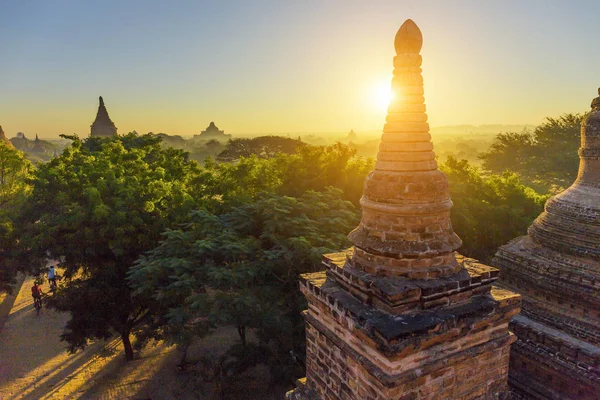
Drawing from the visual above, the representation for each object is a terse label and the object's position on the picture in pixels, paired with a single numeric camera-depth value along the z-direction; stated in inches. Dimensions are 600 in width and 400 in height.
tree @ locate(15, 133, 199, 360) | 506.4
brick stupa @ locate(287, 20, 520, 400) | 146.8
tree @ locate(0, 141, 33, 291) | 597.0
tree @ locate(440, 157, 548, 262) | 625.1
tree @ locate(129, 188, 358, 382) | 362.3
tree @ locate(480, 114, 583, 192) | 1193.4
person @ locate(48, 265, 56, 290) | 784.4
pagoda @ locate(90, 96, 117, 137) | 2054.6
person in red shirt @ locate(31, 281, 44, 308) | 746.8
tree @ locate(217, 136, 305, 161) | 1860.2
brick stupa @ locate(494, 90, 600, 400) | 267.2
